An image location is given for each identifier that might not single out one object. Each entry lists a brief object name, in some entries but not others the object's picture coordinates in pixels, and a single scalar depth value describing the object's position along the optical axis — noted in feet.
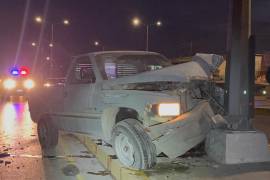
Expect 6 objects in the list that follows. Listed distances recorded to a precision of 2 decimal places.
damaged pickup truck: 15.73
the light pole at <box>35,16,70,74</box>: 69.74
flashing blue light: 66.34
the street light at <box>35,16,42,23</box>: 75.85
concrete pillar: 16.95
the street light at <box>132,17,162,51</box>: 67.01
